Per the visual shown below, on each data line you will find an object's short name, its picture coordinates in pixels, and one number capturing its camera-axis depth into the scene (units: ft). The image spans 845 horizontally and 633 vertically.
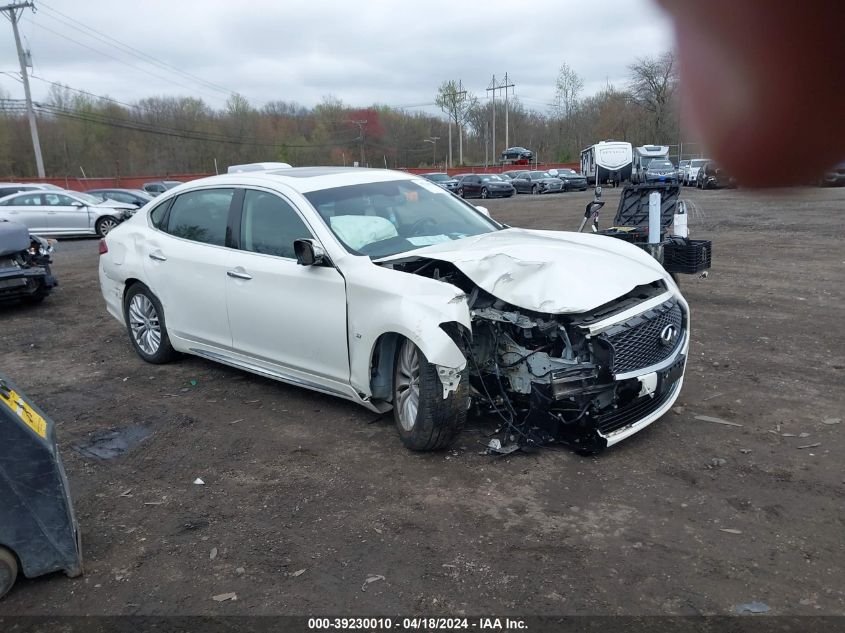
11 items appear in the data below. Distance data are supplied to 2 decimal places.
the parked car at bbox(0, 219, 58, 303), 27.84
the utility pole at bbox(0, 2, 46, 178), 120.26
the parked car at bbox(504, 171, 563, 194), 125.08
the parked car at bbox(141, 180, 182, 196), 105.63
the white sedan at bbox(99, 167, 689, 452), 12.84
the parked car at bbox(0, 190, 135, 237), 60.03
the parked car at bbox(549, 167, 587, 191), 127.24
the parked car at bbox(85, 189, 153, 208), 76.34
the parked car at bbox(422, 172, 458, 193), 115.81
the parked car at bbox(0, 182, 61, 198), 73.72
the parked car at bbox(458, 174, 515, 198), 116.16
